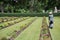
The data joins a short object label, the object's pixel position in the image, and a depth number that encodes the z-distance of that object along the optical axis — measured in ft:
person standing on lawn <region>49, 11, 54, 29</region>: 35.86
